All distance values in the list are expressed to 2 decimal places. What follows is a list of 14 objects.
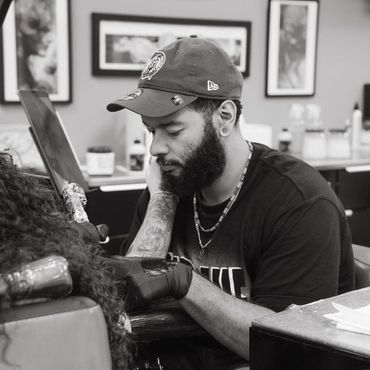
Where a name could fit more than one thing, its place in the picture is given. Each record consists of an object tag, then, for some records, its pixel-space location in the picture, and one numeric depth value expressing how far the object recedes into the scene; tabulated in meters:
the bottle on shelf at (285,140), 4.25
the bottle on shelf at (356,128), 4.51
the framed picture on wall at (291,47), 4.32
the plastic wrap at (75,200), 1.90
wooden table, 1.14
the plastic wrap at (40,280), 0.89
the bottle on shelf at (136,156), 3.58
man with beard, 1.83
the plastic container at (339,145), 4.11
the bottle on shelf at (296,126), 4.35
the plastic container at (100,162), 3.48
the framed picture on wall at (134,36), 3.75
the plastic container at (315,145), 4.07
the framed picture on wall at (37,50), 3.52
